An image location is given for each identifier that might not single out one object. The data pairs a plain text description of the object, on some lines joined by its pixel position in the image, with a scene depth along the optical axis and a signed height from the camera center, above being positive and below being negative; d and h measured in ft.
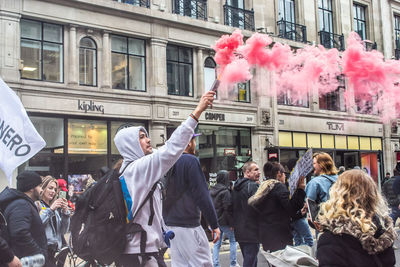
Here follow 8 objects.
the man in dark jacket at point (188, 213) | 18.39 -2.03
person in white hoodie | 12.99 -0.31
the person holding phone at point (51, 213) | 19.30 -2.01
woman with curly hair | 9.93 -1.48
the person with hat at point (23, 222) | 14.61 -1.75
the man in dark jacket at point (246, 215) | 22.12 -2.65
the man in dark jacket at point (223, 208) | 29.96 -3.08
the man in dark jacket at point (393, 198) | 38.45 -3.49
